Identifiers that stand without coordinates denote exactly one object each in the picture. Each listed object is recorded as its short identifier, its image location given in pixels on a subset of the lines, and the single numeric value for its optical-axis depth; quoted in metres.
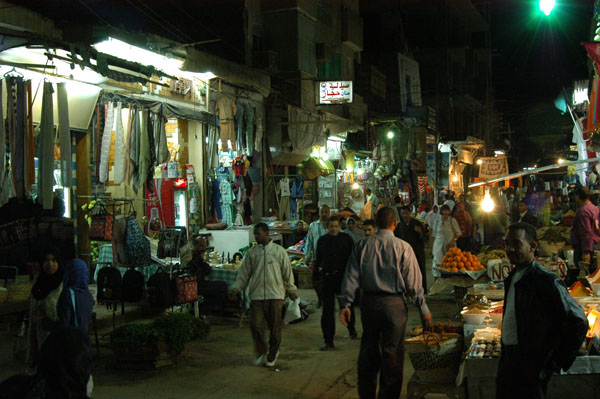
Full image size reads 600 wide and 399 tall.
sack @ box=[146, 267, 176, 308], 10.55
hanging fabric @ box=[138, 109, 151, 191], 11.83
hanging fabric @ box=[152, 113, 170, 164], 12.26
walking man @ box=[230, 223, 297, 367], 8.93
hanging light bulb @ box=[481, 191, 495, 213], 15.40
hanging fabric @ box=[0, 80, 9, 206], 9.00
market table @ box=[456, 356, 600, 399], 5.73
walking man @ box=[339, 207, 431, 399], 6.55
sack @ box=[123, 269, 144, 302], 10.31
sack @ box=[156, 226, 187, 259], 11.23
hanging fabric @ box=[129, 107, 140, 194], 11.73
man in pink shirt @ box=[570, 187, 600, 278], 12.53
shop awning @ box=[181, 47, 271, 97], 13.02
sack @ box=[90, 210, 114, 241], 10.41
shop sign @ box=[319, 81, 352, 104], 20.50
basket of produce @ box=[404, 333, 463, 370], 6.89
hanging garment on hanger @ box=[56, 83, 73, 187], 9.77
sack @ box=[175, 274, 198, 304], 10.70
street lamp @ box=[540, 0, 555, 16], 9.73
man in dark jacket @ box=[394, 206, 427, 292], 13.15
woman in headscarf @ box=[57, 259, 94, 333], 7.09
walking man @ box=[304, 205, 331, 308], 13.34
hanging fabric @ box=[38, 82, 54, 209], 9.30
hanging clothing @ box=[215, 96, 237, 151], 15.21
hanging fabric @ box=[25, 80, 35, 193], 9.34
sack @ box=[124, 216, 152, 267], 10.72
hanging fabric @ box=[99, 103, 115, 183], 11.56
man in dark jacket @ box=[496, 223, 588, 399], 4.35
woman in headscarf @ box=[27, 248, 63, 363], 7.75
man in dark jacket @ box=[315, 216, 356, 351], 9.89
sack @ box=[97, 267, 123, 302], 10.15
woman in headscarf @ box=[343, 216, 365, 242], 12.70
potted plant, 8.73
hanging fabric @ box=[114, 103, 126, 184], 11.63
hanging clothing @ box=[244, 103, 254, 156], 15.95
